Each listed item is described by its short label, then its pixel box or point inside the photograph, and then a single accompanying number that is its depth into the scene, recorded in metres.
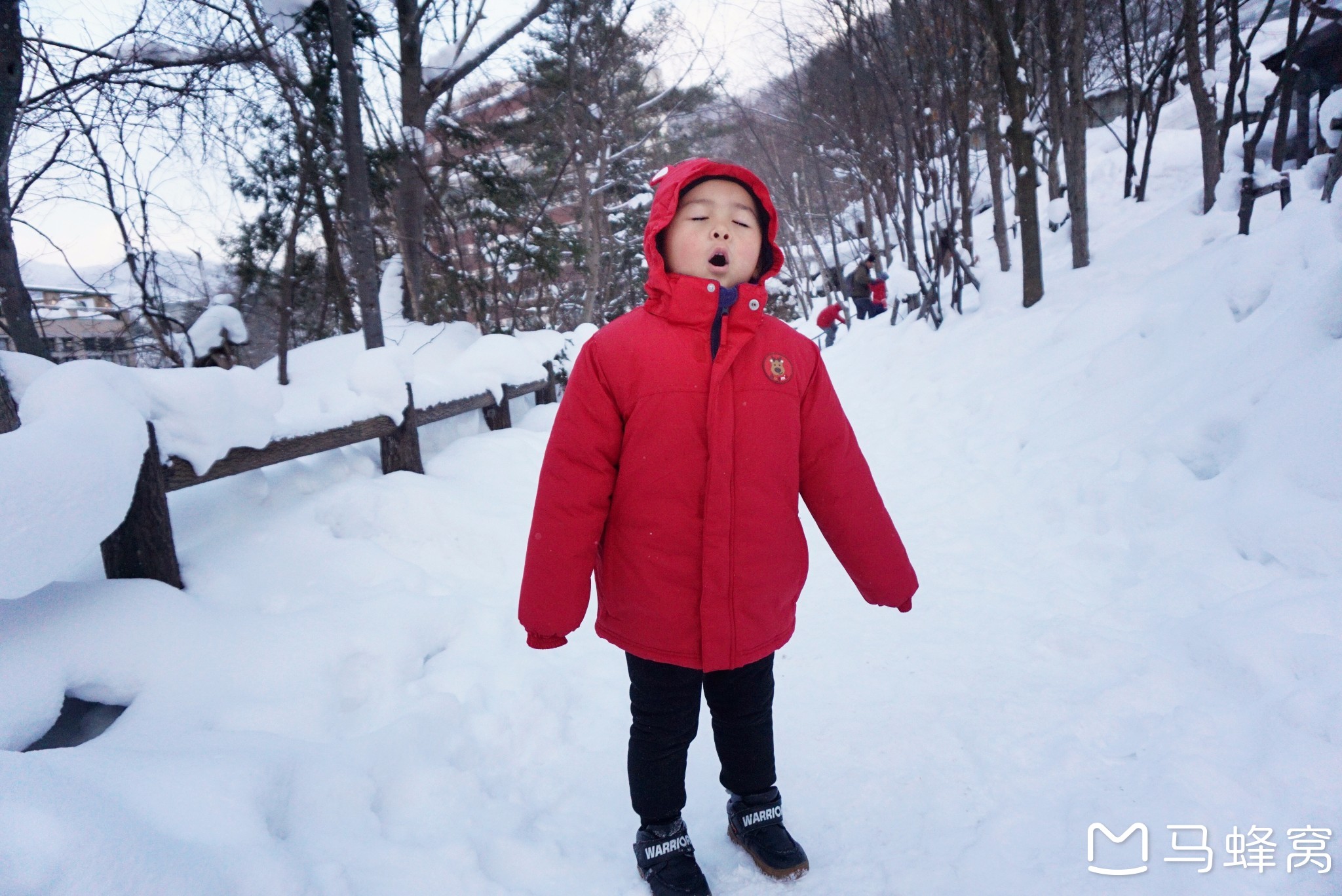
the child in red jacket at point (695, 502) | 1.45
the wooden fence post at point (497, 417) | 5.64
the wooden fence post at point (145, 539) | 2.41
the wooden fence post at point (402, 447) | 3.95
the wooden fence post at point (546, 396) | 6.97
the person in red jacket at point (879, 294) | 13.10
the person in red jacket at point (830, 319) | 13.30
